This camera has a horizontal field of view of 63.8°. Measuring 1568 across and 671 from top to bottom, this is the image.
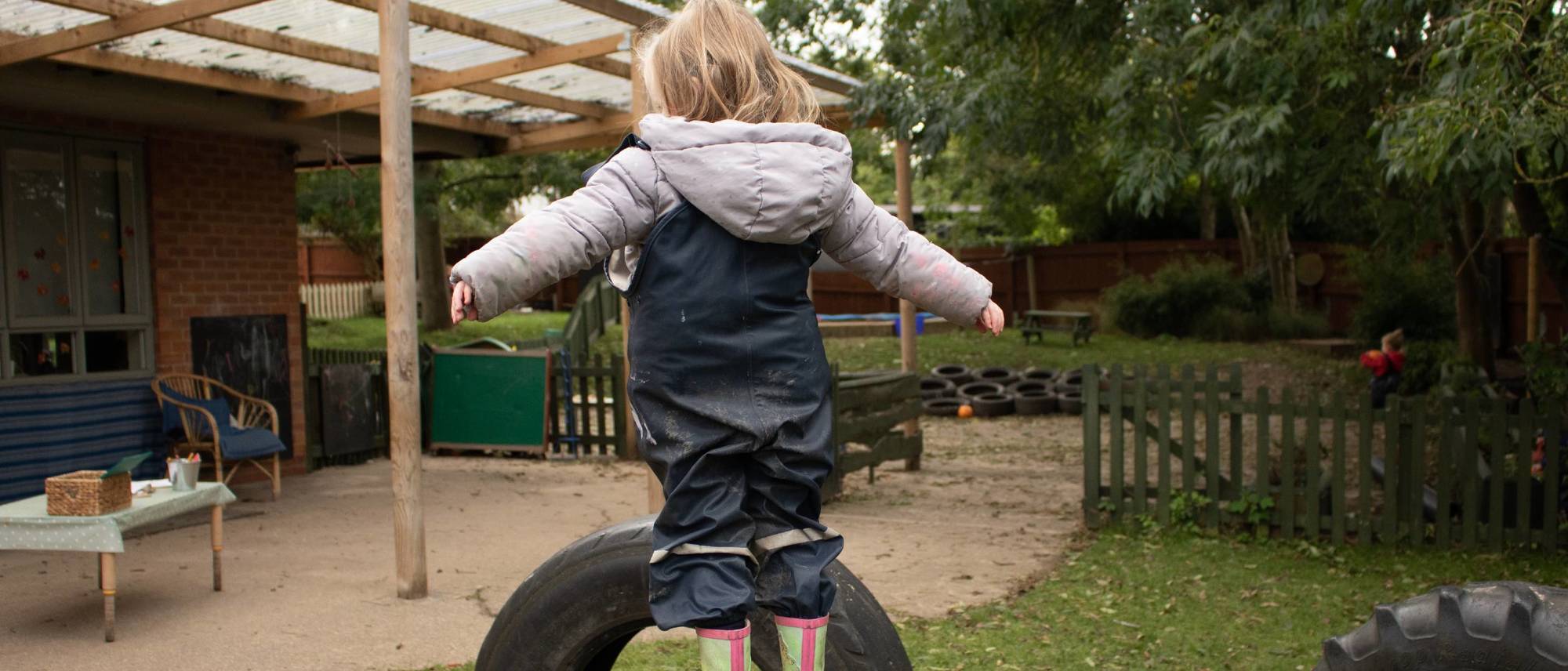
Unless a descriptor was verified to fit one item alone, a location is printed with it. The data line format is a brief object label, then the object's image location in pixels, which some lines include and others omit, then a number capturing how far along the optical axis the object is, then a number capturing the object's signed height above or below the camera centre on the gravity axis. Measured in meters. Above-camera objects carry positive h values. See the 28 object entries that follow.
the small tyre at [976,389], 16.55 -1.33
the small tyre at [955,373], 17.22 -1.18
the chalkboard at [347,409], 11.24 -0.97
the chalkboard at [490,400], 12.26 -0.98
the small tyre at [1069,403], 15.60 -1.46
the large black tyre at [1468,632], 2.71 -0.78
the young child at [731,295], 2.45 +0.00
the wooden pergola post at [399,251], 6.10 +0.25
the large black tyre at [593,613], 2.95 -0.77
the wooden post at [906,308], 10.58 -0.16
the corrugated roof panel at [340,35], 7.11 +1.65
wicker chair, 9.12 -0.89
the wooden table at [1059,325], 23.13 -0.73
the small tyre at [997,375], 17.24 -1.22
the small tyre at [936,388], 16.50 -1.31
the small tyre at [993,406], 15.52 -1.46
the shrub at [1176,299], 24.12 -0.30
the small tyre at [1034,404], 15.61 -1.45
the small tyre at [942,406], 15.78 -1.48
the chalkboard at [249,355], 9.92 -0.40
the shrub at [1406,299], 19.19 -0.33
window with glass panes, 8.52 +0.35
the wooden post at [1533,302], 15.88 -0.34
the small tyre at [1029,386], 16.53 -1.31
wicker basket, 5.51 -0.81
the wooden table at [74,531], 5.45 -0.97
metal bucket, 6.14 -0.82
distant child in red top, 11.93 -0.83
